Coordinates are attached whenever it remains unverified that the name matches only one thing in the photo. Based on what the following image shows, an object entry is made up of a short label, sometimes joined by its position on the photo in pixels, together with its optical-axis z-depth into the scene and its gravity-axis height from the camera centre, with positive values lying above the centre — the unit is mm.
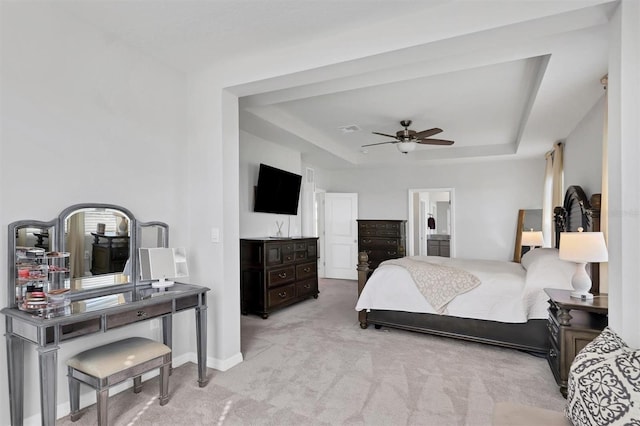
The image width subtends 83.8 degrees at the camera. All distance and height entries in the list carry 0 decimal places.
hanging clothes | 9930 -442
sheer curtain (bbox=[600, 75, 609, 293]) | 2940 -12
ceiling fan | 4578 +892
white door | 7945 -512
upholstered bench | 2068 -957
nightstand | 2555 -884
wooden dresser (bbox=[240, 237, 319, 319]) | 4738 -914
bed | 3357 -917
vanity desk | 1873 -587
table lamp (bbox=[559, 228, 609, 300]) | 2590 -348
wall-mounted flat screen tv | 5320 +281
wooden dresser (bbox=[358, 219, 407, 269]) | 7336 -655
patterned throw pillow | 1224 -664
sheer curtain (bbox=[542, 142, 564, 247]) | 5120 +273
